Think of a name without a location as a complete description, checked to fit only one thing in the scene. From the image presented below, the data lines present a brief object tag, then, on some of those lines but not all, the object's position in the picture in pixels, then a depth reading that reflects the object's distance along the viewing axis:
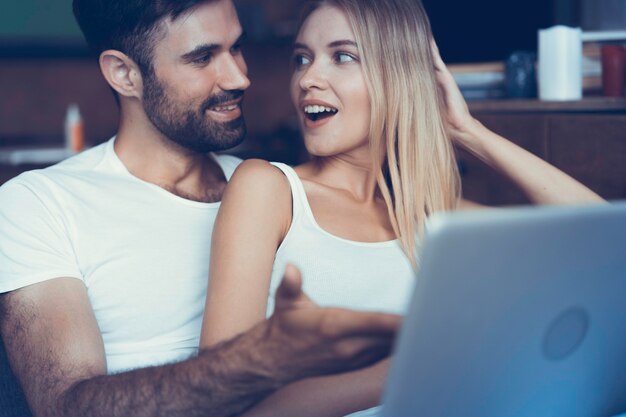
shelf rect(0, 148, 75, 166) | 3.77
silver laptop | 0.68
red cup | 1.88
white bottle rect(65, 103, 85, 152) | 3.92
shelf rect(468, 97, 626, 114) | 1.83
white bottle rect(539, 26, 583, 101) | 1.91
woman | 1.30
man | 0.92
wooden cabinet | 1.81
